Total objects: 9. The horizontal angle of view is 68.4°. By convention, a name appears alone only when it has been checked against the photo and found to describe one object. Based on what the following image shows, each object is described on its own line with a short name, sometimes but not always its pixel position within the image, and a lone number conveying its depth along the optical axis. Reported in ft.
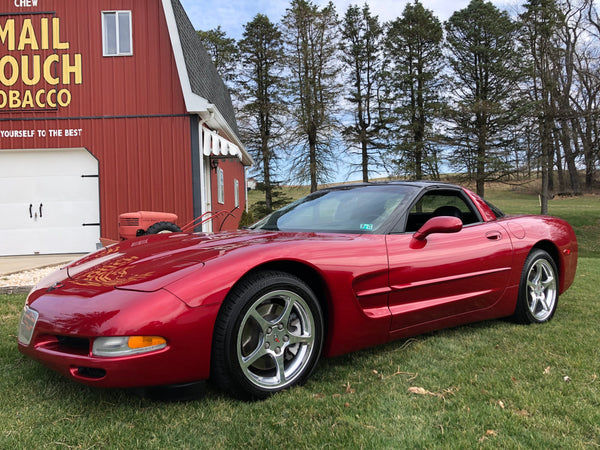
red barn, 30.89
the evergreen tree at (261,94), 89.56
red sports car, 6.63
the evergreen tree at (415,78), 82.94
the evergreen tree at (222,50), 98.17
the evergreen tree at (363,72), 89.86
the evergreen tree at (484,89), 75.25
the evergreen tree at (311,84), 83.51
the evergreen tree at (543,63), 71.15
